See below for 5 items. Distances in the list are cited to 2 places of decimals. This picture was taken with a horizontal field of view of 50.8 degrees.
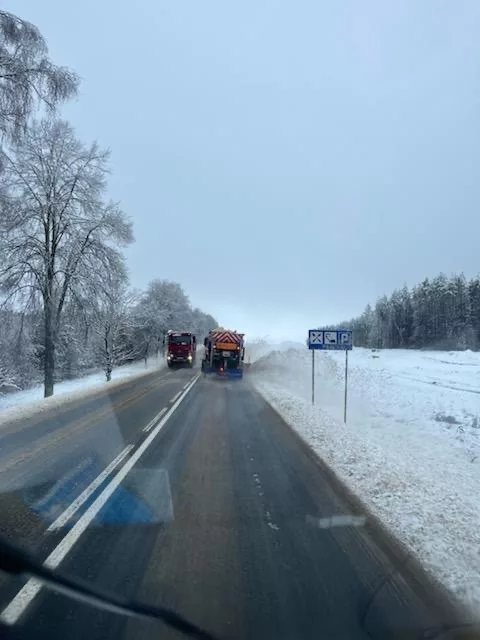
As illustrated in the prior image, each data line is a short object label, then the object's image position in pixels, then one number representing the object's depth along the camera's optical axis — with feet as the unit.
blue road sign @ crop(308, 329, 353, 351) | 48.65
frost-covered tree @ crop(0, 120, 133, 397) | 63.05
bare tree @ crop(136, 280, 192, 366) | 186.59
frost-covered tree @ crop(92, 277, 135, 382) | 71.00
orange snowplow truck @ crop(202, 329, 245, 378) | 113.80
